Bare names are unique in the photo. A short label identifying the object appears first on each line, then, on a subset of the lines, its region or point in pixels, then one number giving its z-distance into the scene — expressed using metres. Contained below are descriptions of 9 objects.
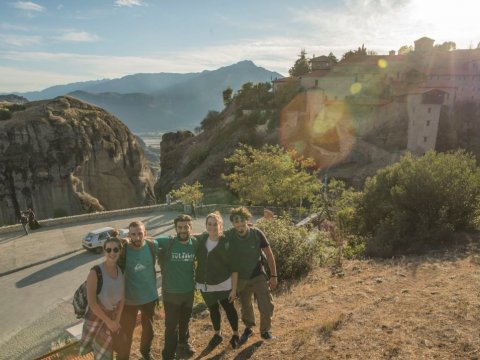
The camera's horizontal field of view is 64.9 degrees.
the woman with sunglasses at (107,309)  5.04
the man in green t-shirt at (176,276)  5.70
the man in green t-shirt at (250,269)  6.00
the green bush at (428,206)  11.77
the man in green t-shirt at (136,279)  5.34
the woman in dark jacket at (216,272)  5.82
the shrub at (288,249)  10.40
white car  19.58
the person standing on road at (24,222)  22.06
